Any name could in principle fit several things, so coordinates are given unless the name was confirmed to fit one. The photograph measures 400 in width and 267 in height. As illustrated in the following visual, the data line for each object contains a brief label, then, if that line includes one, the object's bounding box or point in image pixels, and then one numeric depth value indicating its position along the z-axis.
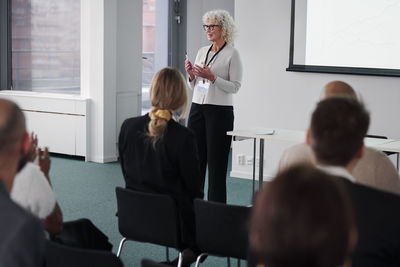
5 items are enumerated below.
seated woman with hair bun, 3.10
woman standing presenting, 4.83
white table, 4.30
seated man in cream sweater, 2.52
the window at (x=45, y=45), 7.87
